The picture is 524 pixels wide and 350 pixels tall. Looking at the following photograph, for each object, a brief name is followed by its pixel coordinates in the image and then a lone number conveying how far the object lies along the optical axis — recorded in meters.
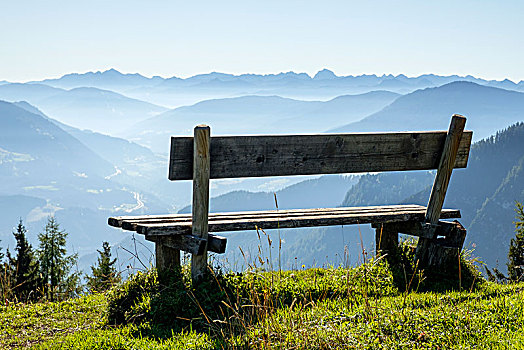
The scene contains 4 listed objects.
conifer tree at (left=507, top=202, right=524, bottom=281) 16.80
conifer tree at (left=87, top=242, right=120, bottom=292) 25.08
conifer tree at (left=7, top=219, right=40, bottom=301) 30.65
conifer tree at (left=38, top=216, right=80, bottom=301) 26.52
